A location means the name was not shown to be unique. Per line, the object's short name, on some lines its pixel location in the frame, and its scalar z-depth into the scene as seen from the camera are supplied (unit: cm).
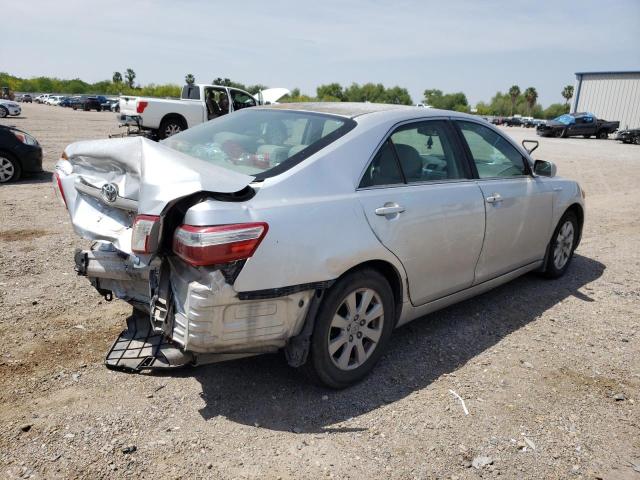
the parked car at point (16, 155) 898
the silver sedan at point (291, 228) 252
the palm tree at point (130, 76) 12895
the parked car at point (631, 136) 2923
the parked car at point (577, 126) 3216
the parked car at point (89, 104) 5828
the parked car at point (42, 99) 7706
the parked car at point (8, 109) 3034
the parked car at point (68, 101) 6308
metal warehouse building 4425
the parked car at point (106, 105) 6028
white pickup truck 1584
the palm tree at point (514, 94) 11456
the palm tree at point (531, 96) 10712
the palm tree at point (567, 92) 10294
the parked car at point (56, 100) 6948
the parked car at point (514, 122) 6291
